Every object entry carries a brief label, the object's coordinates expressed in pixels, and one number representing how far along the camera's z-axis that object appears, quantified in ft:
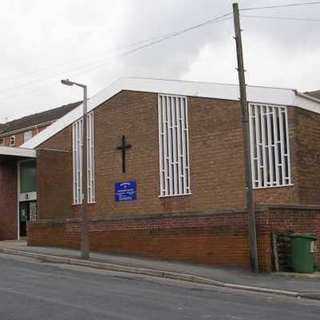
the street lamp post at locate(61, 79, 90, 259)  55.85
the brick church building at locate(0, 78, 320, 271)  53.25
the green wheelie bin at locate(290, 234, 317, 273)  48.01
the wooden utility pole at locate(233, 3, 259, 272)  48.01
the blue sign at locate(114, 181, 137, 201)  73.51
